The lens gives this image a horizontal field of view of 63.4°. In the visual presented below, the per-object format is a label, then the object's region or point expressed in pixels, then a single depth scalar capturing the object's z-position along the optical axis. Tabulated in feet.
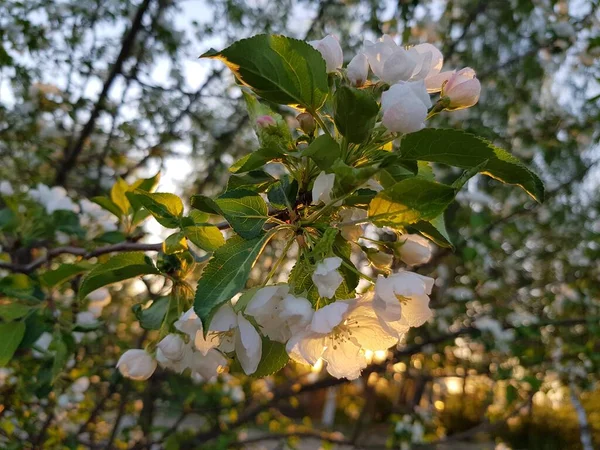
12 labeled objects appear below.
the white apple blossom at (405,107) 0.62
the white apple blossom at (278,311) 0.64
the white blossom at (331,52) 0.74
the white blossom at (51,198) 1.63
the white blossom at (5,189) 2.07
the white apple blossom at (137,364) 0.84
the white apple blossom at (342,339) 0.63
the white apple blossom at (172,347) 0.75
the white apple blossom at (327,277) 0.63
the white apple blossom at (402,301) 0.64
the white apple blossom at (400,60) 0.69
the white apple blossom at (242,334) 0.68
